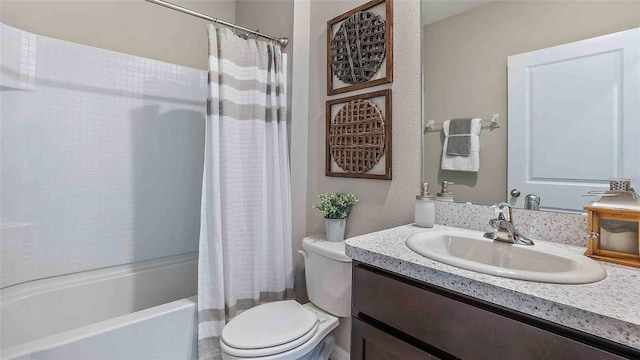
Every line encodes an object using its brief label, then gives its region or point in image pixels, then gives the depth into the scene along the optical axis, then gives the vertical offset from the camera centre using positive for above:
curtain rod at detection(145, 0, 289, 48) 1.41 +0.85
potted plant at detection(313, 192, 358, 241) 1.56 -0.18
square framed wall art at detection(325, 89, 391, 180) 1.46 +0.23
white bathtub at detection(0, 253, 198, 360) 1.12 -0.67
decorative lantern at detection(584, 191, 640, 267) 0.77 -0.14
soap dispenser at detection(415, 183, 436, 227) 1.22 -0.14
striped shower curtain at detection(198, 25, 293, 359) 1.41 -0.05
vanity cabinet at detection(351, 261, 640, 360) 0.55 -0.35
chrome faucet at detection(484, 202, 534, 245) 0.95 -0.17
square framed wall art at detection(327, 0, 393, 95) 1.45 +0.71
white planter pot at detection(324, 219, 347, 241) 1.55 -0.27
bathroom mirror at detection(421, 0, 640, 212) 0.90 +0.31
